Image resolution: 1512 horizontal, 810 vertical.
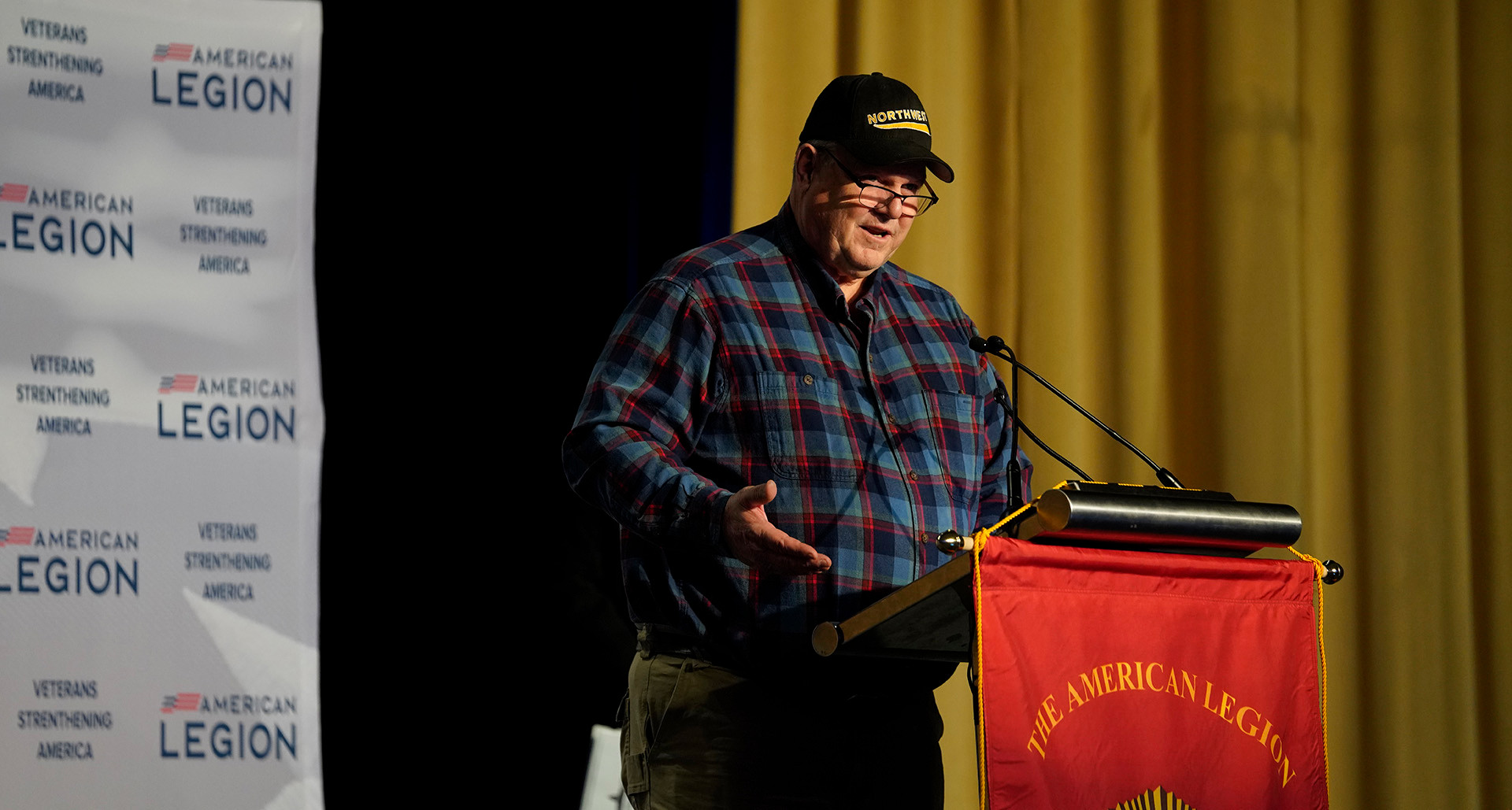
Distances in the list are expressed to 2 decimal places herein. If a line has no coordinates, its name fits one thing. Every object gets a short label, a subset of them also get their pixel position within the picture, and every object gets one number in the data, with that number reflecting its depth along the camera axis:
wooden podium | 6.59
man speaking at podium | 6.91
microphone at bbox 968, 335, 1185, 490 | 6.84
